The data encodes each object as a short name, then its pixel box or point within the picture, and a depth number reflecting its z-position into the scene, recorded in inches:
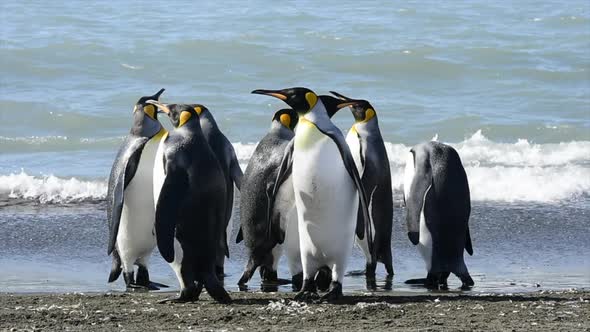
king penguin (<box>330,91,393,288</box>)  693.3
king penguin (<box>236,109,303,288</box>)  639.8
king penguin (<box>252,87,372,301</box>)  590.9
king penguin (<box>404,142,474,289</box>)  670.5
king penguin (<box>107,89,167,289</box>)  645.3
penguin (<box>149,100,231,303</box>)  562.3
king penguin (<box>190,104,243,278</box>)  695.7
